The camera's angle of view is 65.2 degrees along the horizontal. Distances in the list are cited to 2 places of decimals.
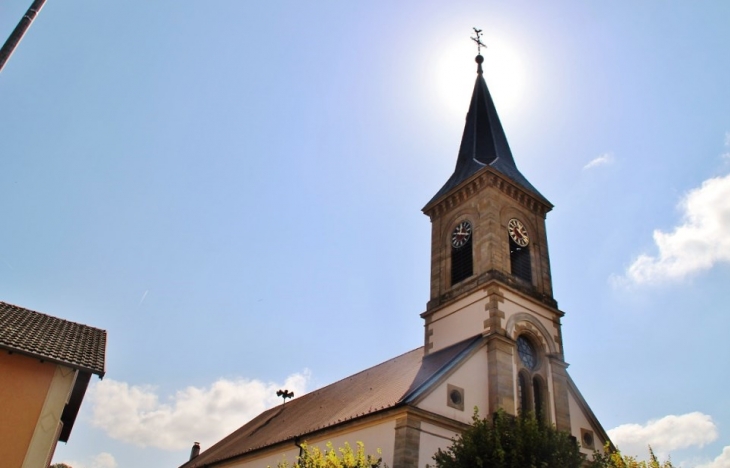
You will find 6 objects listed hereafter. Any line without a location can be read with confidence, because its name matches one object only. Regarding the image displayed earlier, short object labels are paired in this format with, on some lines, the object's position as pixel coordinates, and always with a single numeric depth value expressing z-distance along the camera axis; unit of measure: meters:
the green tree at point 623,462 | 15.97
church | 18.95
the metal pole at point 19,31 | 6.86
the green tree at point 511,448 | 14.61
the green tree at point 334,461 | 14.62
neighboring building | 13.45
